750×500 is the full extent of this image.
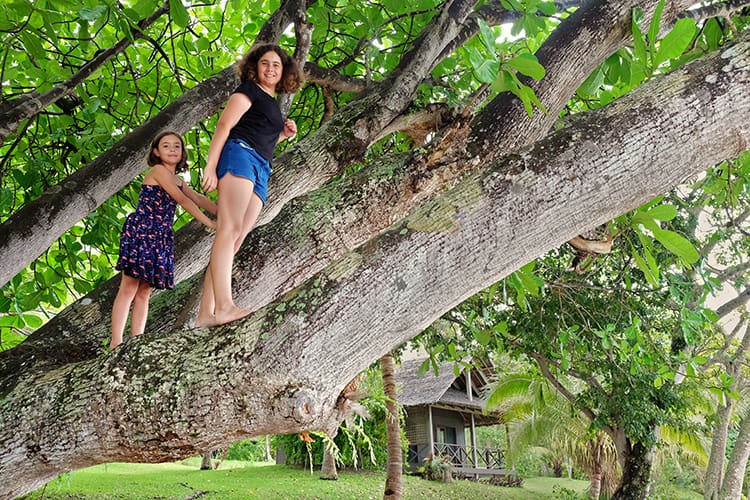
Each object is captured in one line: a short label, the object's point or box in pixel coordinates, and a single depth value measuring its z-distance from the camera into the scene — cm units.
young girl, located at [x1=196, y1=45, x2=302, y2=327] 215
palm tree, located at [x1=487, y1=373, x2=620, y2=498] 1694
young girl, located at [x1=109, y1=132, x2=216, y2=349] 268
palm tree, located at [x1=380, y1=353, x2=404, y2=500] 805
